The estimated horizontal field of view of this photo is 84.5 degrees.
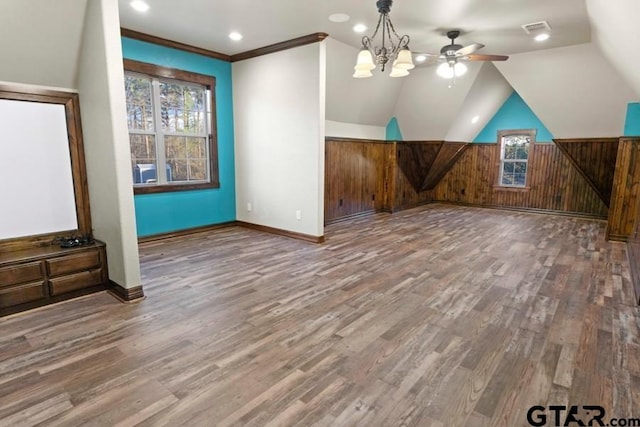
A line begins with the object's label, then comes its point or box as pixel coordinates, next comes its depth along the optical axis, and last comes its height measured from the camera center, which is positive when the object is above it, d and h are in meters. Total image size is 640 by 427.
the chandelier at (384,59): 3.23 +0.96
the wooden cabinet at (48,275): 2.80 -0.95
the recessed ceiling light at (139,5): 3.59 +1.62
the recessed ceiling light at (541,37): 4.58 +1.67
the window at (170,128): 4.77 +0.50
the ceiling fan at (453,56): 4.30 +1.32
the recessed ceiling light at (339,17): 3.92 +1.64
